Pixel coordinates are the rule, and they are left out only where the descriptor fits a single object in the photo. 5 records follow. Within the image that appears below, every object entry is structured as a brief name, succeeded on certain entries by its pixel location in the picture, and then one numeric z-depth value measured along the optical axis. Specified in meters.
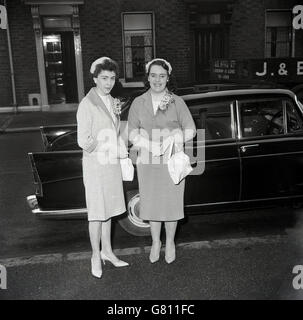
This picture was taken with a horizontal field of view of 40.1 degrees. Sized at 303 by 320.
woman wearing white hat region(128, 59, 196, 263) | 3.61
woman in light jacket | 3.43
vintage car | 4.13
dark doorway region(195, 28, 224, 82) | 14.48
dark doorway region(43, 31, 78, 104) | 13.92
